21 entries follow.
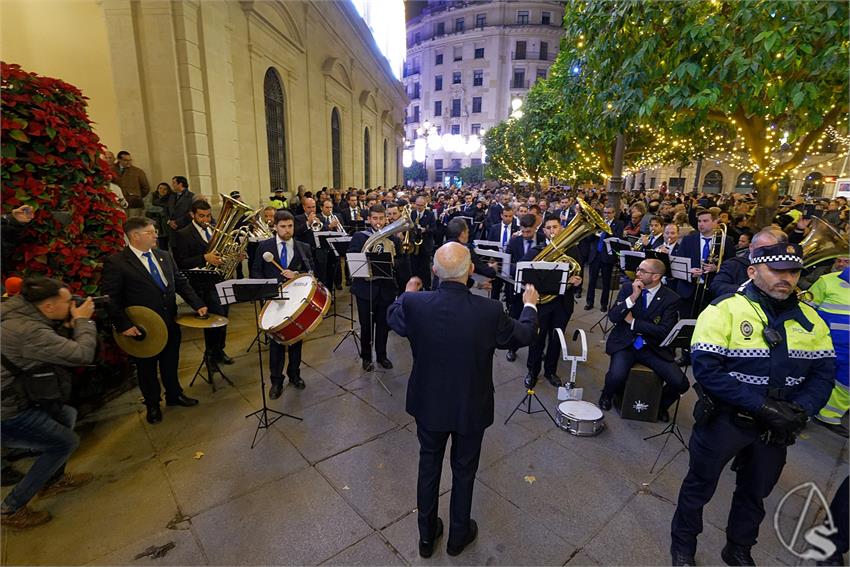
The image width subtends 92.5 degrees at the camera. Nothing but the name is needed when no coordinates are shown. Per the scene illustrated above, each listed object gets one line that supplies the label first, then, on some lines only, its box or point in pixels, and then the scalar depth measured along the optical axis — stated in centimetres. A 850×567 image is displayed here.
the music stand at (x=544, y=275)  443
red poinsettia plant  395
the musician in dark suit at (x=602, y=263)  873
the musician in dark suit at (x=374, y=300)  575
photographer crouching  303
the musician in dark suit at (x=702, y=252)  623
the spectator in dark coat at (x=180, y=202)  794
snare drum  446
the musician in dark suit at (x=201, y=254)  575
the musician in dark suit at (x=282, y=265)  528
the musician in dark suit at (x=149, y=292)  427
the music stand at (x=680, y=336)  414
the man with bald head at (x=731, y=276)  521
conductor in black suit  269
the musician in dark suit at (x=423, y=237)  802
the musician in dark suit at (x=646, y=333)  471
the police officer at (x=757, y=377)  260
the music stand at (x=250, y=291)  432
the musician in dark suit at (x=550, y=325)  547
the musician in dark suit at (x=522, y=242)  596
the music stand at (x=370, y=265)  527
